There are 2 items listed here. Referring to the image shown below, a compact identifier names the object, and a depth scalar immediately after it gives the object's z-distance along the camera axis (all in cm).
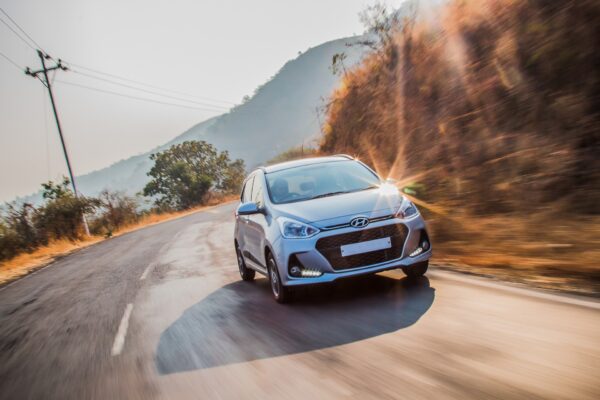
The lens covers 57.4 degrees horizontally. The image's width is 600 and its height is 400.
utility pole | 3597
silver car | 600
